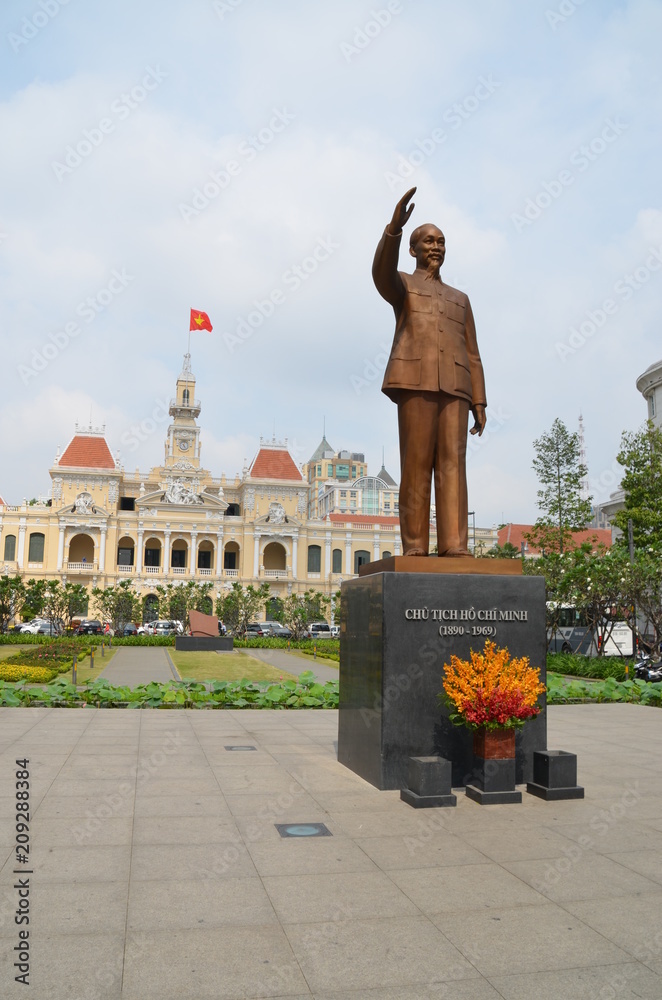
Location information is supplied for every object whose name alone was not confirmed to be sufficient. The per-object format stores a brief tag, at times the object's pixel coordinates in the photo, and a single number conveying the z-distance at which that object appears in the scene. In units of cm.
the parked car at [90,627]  3903
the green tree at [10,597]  3017
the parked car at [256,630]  4086
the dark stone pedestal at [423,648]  613
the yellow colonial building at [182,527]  5784
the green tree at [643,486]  2842
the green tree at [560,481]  3197
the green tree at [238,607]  3650
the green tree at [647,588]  2069
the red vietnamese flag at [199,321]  4950
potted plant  576
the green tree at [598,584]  2100
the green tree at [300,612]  3481
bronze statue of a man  695
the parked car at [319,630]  3977
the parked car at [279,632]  3934
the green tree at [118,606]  3622
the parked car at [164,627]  4016
